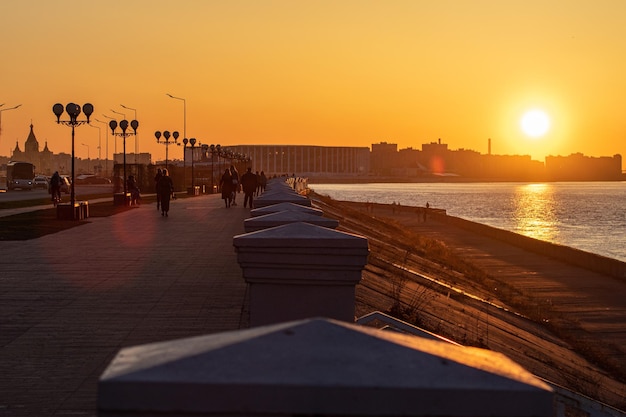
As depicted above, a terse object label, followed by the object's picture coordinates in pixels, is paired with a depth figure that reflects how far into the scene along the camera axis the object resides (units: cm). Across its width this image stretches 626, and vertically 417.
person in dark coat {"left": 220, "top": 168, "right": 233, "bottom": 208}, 3906
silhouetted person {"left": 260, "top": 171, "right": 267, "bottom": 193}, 6250
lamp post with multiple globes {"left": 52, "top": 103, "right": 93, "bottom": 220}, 3024
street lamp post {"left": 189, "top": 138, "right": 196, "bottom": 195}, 7407
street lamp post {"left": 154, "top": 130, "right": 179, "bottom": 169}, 6768
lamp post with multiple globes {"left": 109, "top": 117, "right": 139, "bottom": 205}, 4752
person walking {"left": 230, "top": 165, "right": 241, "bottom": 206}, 3953
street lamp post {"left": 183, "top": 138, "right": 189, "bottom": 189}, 7515
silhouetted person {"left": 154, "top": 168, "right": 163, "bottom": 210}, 3402
